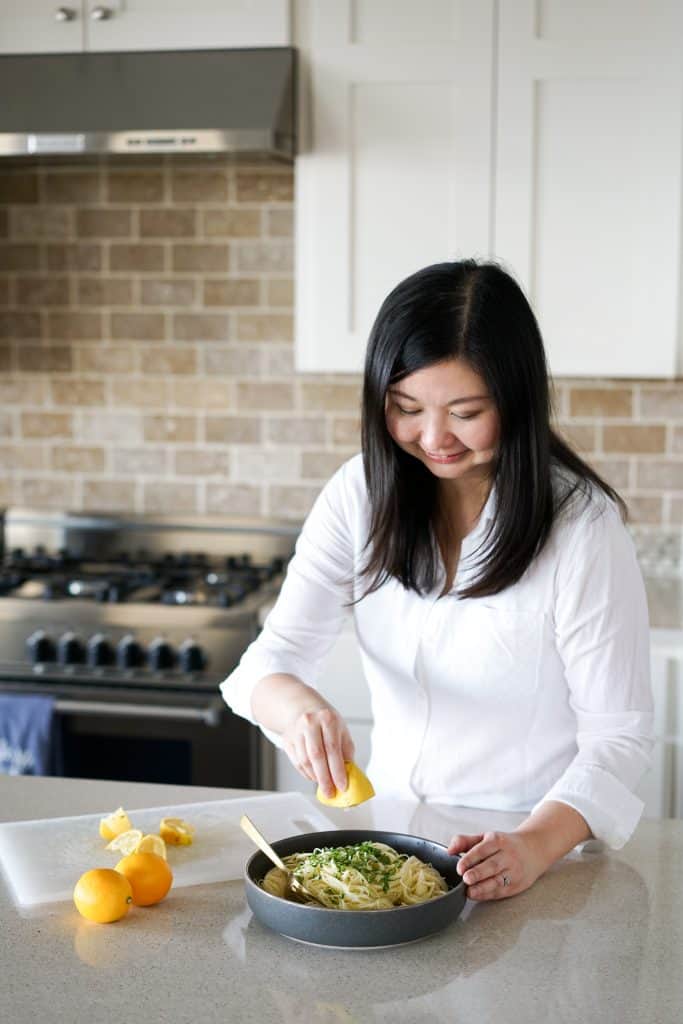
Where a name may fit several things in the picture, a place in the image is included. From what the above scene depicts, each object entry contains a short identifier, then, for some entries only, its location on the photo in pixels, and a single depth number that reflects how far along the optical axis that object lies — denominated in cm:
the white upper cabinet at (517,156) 466
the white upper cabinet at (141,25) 477
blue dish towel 472
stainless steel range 471
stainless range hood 472
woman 346
